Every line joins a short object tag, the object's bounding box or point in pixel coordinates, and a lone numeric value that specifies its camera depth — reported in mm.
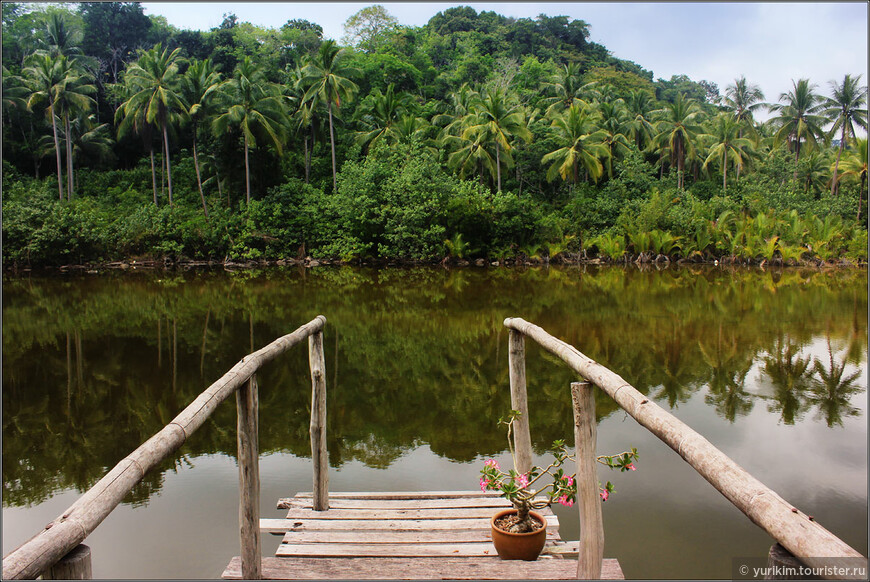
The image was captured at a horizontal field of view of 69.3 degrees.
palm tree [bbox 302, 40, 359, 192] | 32375
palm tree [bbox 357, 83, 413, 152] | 34531
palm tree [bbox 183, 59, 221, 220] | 32719
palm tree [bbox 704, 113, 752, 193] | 36406
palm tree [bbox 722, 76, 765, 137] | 44656
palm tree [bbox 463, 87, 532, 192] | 31531
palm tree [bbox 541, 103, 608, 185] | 33375
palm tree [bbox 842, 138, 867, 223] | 34594
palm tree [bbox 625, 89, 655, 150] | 39031
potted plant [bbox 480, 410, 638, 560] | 3379
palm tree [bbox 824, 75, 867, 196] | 35656
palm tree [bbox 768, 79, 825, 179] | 37969
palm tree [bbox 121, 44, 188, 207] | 30312
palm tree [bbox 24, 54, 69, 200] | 31125
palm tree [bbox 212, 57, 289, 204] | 30469
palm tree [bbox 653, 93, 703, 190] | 35875
